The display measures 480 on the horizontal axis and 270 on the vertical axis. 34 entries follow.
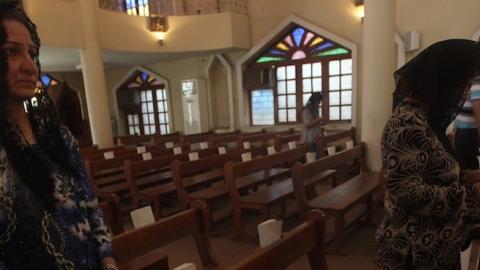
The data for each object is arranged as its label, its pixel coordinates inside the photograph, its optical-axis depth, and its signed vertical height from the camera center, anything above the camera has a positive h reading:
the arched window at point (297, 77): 8.00 +0.39
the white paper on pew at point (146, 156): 5.05 -0.82
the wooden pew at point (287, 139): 6.45 -0.89
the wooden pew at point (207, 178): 3.74 -1.05
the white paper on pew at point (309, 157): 4.06 -0.78
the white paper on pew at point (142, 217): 2.05 -0.71
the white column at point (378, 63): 4.29 +0.33
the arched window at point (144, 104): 11.25 -0.10
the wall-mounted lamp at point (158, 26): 8.10 +1.80
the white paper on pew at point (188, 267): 1.31 -0.66
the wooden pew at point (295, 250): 1.29 -0.66
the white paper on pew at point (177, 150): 5.51 -0.83
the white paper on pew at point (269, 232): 1.54 -0.63
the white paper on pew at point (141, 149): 6.04 -0.87
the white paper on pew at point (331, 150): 4.39 -0.77
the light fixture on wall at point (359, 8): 7.30 +1.79
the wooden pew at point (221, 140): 6.41 -0.85
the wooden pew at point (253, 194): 3.41 -1.07
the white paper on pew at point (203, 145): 6.42 -0.90
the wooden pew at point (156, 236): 1.67 -0.73
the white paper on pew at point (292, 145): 5.10 -0.79
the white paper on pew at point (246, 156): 4.45 -0.80
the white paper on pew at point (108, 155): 5.34 -0.82
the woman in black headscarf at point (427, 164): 1.28 -0.30
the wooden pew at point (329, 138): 5.45 -0.89
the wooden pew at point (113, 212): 2.24 -0.74
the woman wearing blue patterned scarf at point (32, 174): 0.91 -0.20
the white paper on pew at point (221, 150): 5.33 -0.84
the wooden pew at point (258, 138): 6.49 -0.87
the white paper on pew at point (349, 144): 5.06 -0.80
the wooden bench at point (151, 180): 4.00 -1.09
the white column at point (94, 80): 6.80 +0.49
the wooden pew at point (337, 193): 3.04 -1.03
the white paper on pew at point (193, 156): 4.62 -0.78
